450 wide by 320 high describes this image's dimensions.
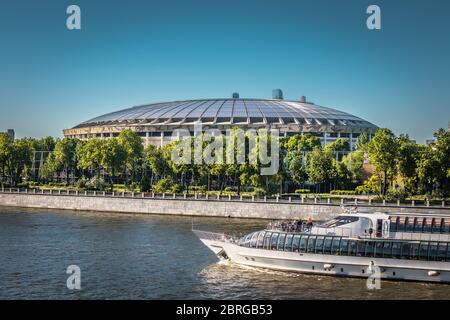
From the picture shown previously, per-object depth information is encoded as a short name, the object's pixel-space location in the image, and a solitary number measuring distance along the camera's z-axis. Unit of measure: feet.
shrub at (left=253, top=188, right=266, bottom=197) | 301.06
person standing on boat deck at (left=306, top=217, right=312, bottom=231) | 161.72
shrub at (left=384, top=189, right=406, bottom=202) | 271.82
